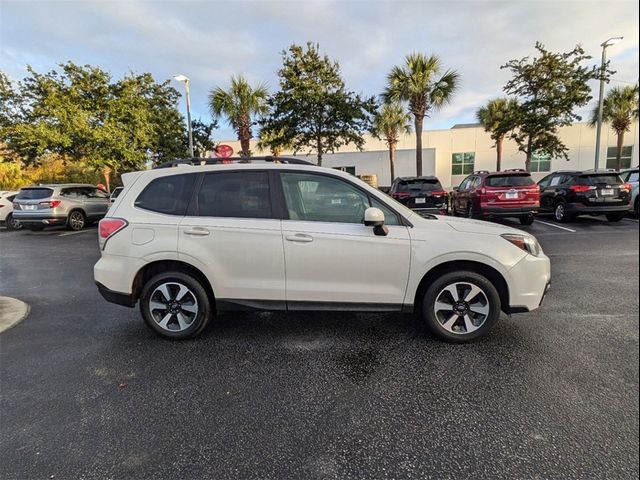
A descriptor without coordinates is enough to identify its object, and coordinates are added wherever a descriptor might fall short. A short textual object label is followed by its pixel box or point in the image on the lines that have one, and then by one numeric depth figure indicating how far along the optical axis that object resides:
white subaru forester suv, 3.61
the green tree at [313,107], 15.05
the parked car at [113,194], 14.99
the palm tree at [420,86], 17.81
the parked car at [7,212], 14.35
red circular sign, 17.75
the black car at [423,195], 11.66
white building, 28.20
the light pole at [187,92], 16.99
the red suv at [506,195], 10.72
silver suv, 12.72
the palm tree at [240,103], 17.86
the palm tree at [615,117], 22.17
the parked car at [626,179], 7.94
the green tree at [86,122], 15.89
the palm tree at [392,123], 25.09
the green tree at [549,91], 15.55
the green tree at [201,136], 21.98
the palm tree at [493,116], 24.22
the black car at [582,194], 6.86
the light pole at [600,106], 15.98
